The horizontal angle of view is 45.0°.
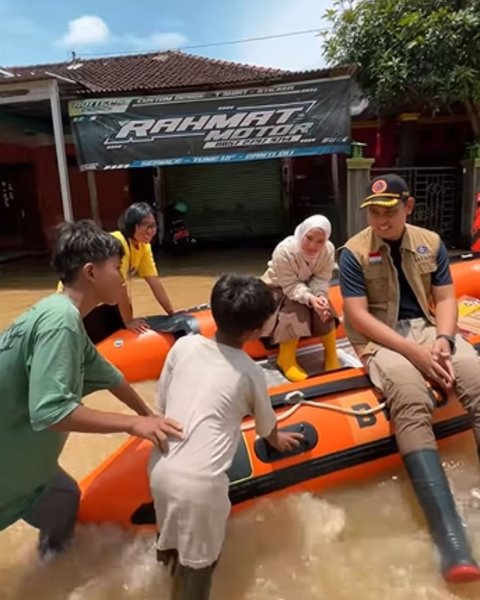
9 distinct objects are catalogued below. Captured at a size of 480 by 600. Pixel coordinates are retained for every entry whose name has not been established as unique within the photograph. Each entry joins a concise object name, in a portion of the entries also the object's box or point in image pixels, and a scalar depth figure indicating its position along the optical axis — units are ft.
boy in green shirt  5.15
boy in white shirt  5.47
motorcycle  36.09
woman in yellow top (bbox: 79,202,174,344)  12.65
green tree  27.63
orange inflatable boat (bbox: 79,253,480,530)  7.39
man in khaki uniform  7.83
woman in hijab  11.82
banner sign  26.45
